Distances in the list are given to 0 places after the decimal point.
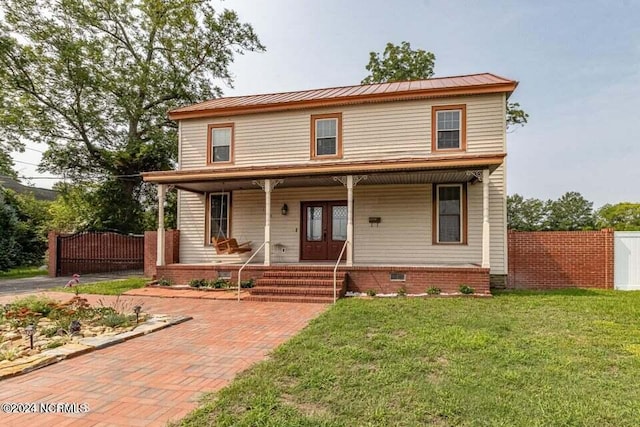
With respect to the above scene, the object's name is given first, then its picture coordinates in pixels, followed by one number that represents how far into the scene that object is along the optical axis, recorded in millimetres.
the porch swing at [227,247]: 11195
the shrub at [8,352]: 4344
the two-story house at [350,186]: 9570
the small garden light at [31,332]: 4657
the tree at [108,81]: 17656
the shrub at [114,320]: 6035
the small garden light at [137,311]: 6277
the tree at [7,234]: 15492
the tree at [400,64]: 23969
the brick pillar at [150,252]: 13133
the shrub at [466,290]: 8852
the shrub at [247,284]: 10031
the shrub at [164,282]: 10766
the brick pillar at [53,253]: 14039
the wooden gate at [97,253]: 14379
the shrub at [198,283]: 10336
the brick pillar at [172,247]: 12055
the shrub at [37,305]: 6617
